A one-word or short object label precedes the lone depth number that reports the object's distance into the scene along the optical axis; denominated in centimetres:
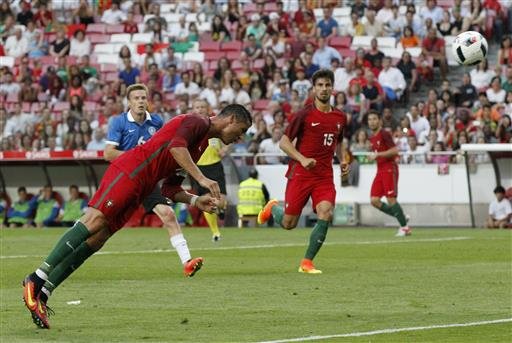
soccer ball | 2020
